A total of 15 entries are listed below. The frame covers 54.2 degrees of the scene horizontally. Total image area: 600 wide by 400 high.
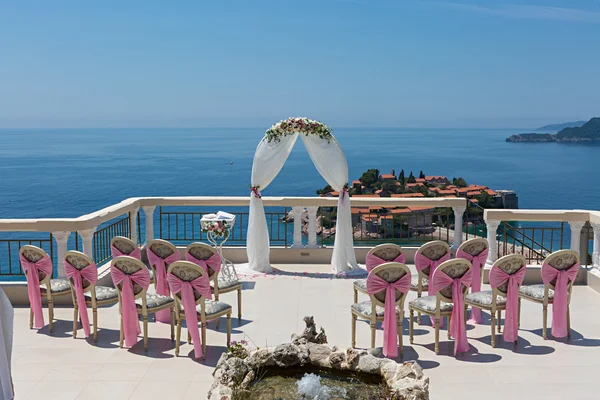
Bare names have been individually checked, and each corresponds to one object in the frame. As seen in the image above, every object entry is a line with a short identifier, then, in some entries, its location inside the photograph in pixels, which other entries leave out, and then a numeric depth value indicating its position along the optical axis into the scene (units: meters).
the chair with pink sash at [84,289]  6.21
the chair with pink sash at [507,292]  6.01
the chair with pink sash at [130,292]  5.91
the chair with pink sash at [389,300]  5.64
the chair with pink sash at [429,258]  6.71
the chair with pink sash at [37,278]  6.56
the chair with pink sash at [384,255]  6.45
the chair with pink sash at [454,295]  5.80
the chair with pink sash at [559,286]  6.23
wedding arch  8.98
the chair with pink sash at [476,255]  6.70
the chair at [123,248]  6.86
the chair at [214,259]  6.75
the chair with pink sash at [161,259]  6.85
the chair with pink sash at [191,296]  5.65
